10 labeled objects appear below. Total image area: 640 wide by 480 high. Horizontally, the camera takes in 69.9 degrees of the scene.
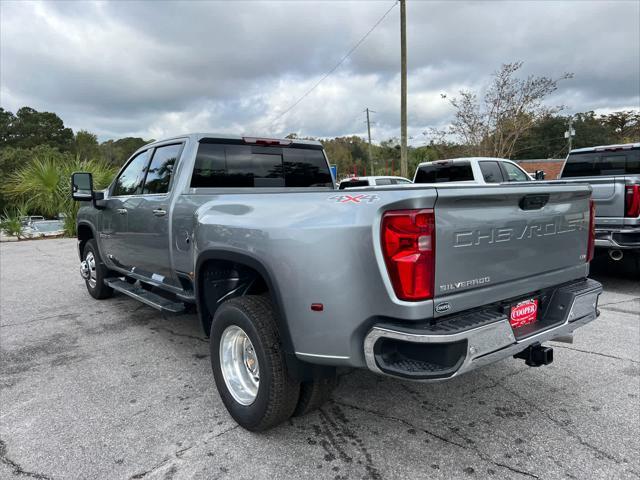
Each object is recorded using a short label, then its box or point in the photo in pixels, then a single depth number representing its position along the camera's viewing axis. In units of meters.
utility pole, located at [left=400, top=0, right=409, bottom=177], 15.11
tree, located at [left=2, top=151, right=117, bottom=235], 14.49
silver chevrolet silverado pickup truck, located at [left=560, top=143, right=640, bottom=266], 5.90
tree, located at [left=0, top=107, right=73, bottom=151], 62.56
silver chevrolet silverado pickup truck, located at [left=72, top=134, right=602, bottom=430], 2.09
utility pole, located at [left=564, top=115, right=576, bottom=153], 35.71
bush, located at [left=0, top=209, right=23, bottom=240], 14.39
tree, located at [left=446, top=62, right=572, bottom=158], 19.80
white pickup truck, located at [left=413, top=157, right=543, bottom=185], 10.05
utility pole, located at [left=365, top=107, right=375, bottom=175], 52.51
